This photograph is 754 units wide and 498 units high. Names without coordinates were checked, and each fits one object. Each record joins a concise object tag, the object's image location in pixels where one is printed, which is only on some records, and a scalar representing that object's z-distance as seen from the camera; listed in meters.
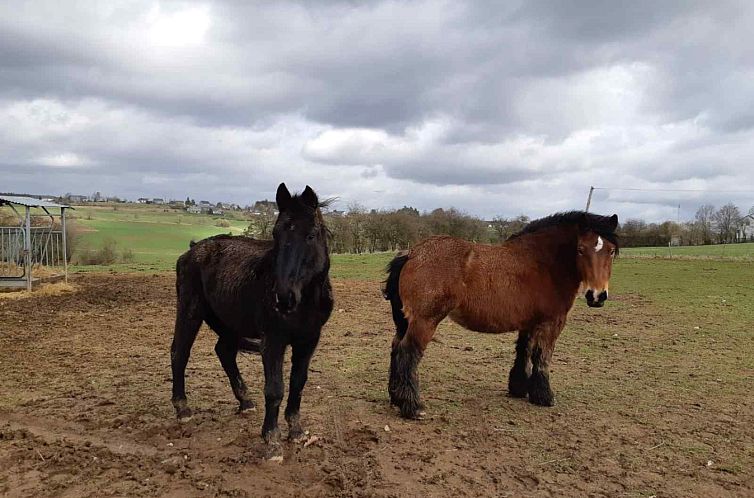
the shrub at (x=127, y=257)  31.33
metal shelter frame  14.36
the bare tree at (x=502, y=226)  27.35
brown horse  5.57
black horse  4.11
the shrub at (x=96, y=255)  29.88
